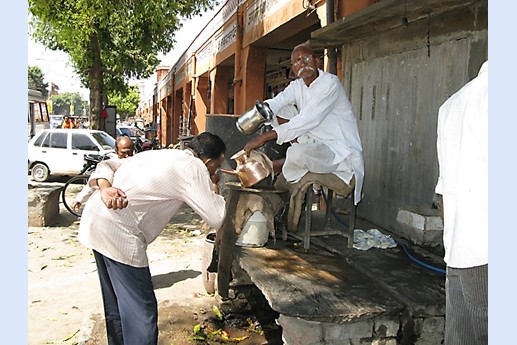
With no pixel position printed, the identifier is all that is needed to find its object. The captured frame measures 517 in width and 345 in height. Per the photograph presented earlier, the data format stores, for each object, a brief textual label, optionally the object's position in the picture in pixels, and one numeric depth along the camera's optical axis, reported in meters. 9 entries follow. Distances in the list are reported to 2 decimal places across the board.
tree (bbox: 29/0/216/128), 10.98
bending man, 3.01
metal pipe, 6.54
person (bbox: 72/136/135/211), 5.83
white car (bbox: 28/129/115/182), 13.84
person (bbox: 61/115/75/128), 21.68
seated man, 4.04
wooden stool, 4.08
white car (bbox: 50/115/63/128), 37.87
